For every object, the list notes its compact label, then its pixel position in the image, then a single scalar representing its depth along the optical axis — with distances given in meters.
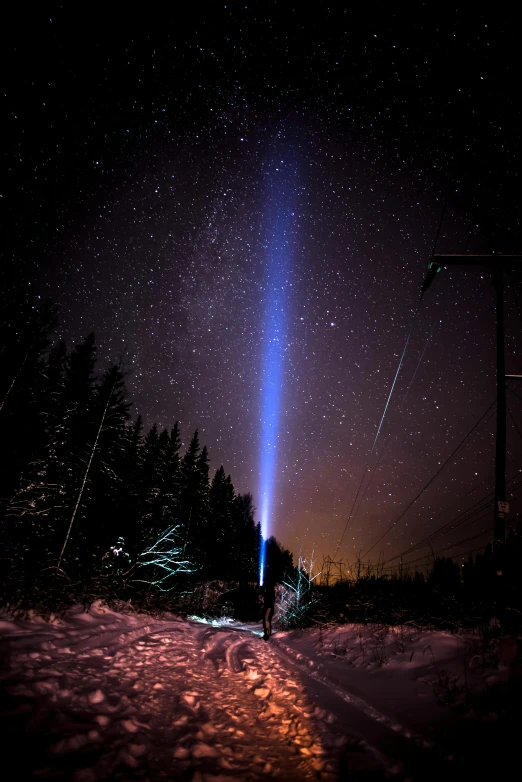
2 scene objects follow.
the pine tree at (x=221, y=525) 34.09
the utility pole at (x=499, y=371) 8.01
